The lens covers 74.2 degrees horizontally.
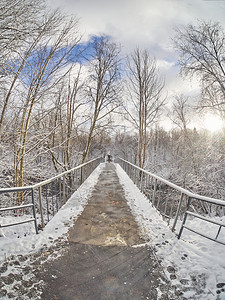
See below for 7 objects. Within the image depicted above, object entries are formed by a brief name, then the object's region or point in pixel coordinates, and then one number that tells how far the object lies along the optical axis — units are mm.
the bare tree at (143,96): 10797
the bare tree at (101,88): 9711
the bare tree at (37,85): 4664
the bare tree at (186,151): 10902
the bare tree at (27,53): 3984
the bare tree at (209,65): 7384
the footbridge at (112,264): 1811
